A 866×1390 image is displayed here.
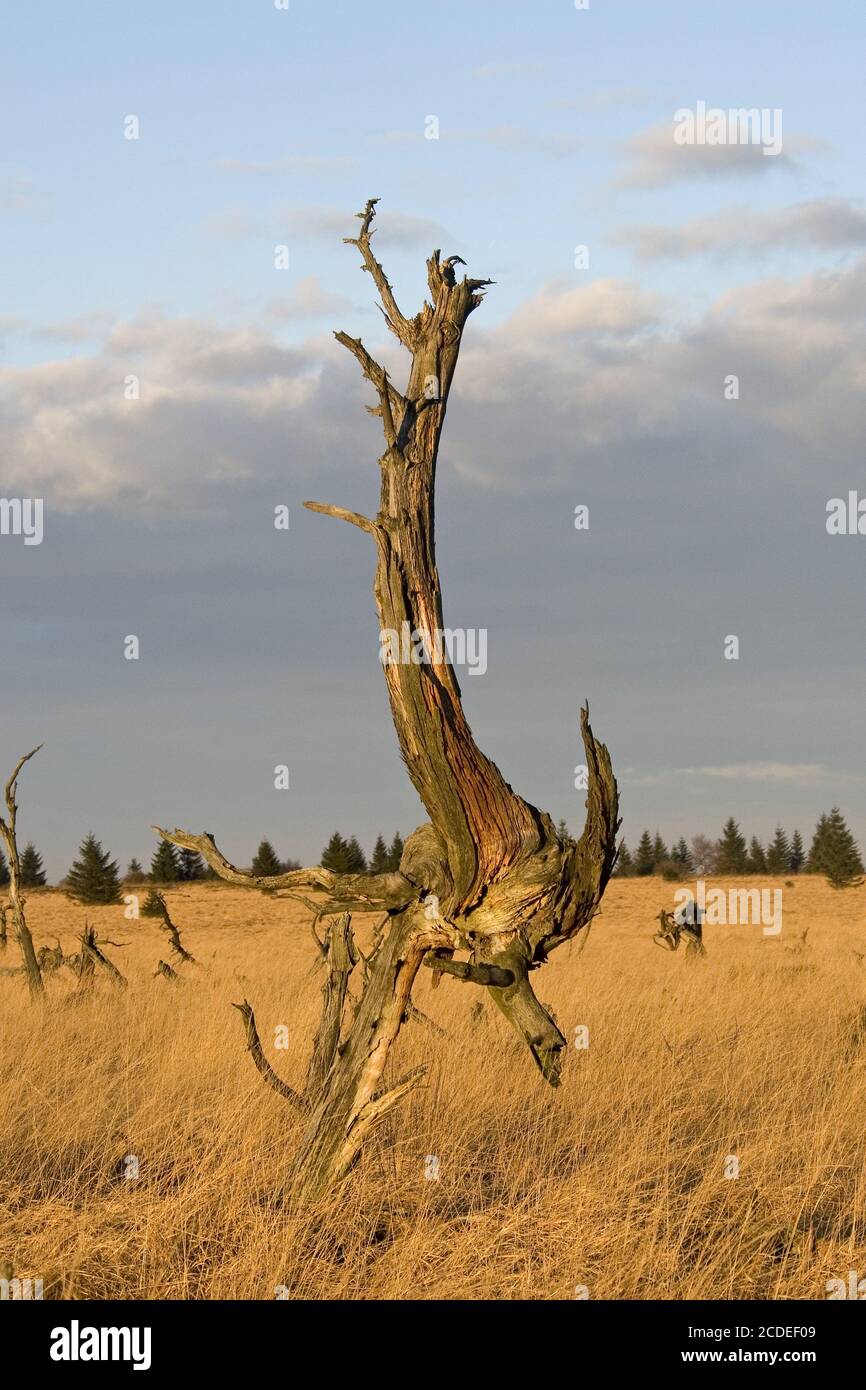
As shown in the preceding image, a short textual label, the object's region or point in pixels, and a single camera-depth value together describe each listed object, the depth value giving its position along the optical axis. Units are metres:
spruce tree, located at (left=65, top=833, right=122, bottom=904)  47.47
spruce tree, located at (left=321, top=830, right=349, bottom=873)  45.95
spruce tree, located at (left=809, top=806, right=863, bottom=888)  47.81
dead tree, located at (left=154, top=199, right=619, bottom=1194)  6.13
